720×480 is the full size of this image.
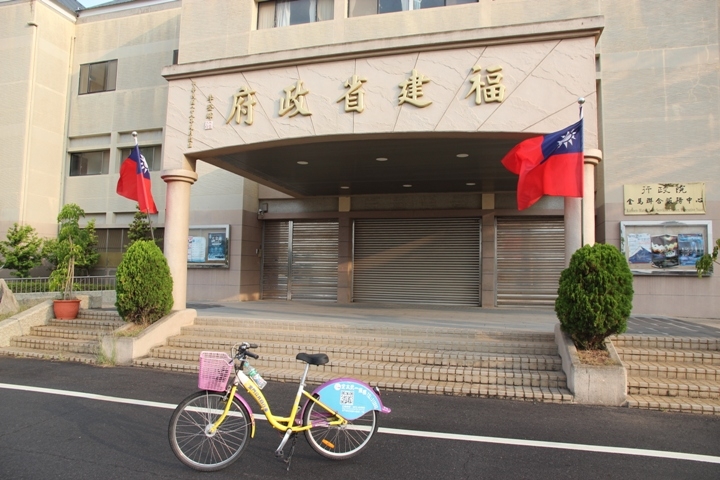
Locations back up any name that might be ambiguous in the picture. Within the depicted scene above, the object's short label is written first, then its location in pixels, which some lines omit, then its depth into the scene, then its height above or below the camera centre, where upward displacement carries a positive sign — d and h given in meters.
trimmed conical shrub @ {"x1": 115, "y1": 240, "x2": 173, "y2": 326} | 8.64 -0.25
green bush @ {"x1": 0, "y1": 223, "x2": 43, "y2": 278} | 16.41 +0.55
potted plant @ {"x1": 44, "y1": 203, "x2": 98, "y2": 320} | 10.62 +0.38
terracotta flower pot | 10.58 -0.86
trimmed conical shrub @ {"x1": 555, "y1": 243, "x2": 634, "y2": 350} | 6.54 -0.20
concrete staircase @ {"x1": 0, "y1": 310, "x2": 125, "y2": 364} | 8.92 -1.37
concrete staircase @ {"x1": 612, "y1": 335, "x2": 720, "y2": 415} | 6.08 -1.25
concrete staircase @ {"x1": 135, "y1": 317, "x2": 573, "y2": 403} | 6.82 -1.26
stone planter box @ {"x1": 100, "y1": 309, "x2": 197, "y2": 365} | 8.32 -1.24
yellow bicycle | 4.01 -1.17
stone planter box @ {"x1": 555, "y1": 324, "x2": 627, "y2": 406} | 6.21 -1.31
